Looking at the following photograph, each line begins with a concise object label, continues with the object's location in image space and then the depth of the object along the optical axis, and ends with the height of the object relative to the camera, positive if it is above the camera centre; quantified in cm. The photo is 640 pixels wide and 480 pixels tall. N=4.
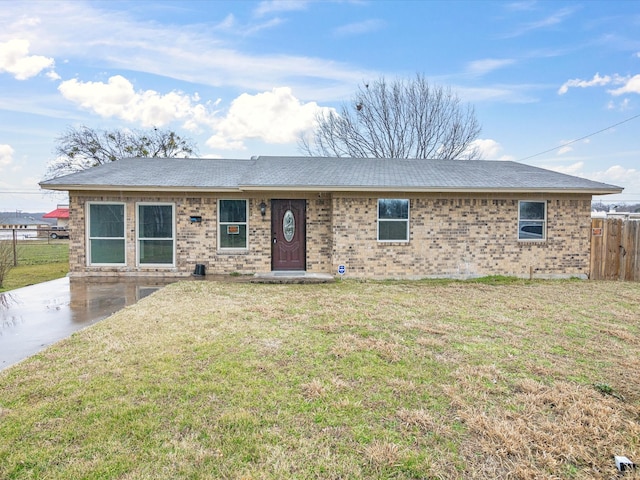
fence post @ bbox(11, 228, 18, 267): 1323 -126
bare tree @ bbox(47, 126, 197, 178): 2452 +482
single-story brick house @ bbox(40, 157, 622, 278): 1054 -10
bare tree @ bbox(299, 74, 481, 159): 2416 +639
